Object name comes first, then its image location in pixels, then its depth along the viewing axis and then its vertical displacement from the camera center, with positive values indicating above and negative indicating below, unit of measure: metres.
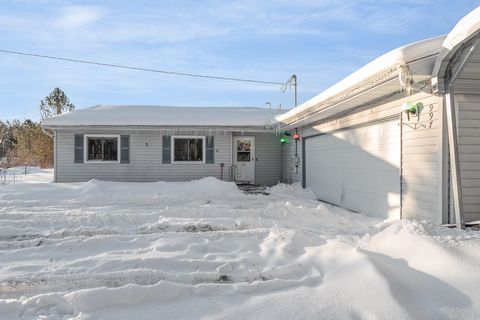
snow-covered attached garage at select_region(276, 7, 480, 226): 5.81 +0.64
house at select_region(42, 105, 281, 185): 14.98 +0.70
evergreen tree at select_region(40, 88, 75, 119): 32.16 +4.97
